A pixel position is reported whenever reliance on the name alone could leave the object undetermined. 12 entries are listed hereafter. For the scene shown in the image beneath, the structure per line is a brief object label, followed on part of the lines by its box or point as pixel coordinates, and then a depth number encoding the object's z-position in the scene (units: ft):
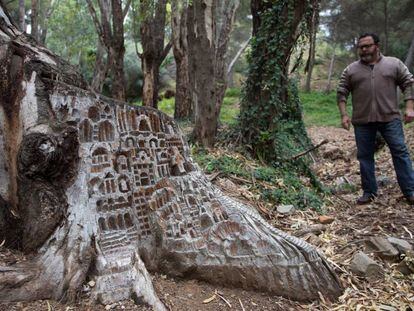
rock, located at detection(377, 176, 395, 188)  17.75
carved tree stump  7.13
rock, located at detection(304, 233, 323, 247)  11.37
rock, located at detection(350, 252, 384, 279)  9.57
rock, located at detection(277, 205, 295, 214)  13.32
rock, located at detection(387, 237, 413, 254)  10.23
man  14.48
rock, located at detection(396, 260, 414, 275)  9.71
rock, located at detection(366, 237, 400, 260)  10.18
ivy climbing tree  18.49
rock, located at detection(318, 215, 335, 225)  12.98
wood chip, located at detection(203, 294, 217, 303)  7.88
